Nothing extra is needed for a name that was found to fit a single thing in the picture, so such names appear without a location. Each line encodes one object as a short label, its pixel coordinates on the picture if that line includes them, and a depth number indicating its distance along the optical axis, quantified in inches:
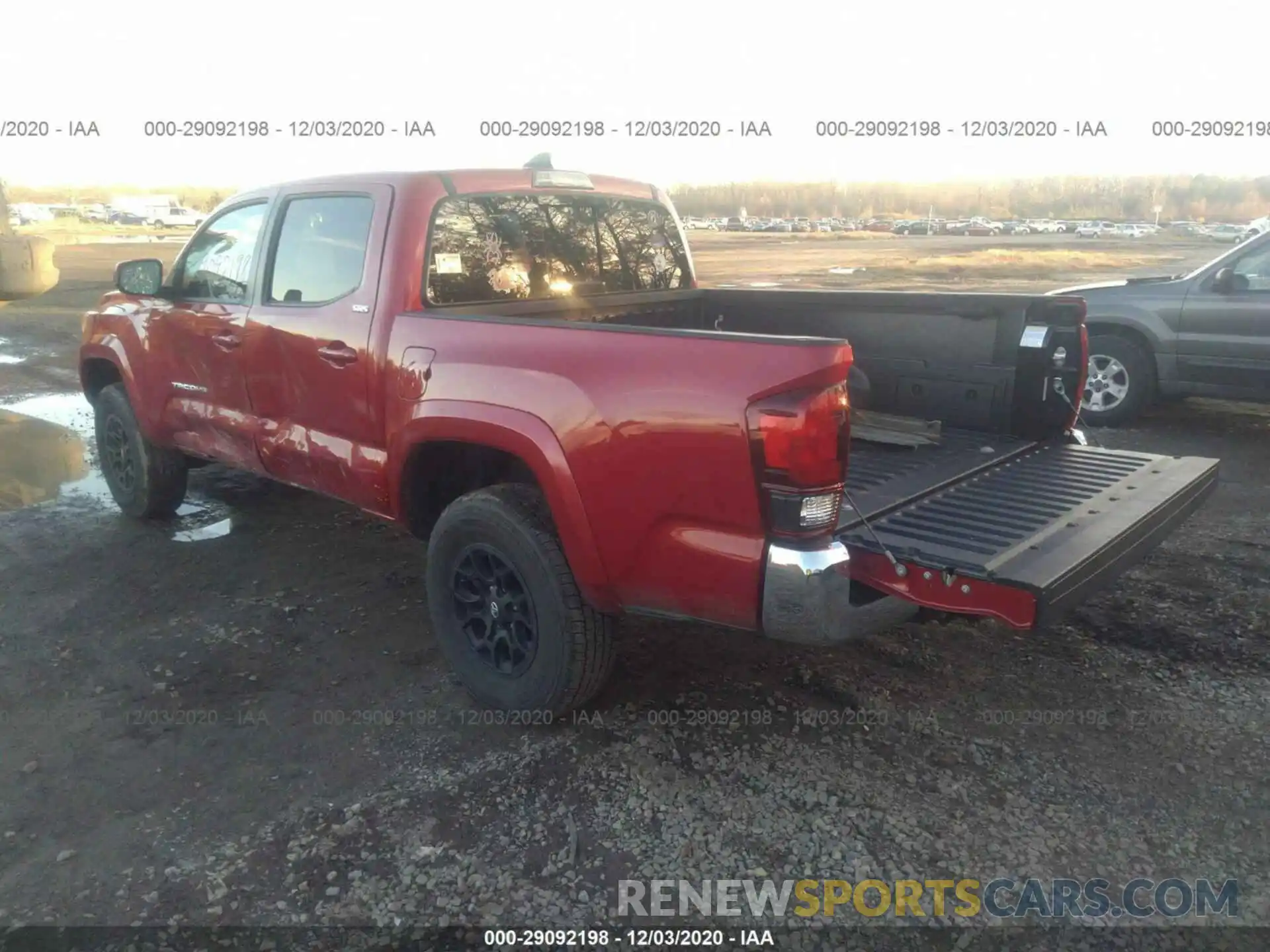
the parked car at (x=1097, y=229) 864.3
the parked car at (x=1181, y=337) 283.0
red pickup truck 104.0
